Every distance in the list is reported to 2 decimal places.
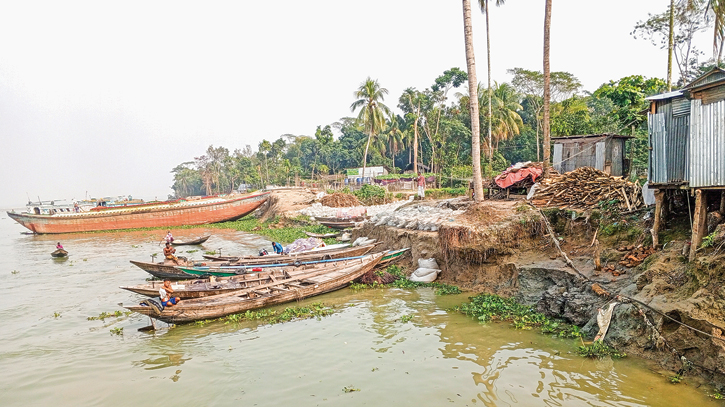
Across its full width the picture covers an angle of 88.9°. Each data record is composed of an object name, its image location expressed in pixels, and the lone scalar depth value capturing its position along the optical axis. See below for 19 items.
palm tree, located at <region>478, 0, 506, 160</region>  21.36
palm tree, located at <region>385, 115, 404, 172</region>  45.38
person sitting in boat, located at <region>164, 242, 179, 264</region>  13.73
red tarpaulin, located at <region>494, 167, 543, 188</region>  14.35
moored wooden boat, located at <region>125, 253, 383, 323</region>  9.02
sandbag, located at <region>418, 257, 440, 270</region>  11.95
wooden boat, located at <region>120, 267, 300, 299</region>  10.19
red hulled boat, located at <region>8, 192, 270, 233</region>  32.97
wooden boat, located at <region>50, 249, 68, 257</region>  20.19
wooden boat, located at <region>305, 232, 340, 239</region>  20.69
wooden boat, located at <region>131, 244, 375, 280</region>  13.22
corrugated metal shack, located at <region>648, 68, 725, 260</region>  6.54
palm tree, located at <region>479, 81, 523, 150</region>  33.28
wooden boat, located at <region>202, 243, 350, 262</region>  14.31
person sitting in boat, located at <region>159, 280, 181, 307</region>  9.09
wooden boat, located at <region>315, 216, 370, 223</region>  23.41
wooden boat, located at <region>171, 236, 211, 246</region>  21.81
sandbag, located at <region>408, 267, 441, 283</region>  11.64
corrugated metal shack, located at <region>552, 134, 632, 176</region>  13.59
